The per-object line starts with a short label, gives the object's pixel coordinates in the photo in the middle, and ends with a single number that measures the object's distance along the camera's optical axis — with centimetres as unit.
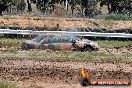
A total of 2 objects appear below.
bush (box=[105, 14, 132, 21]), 4758
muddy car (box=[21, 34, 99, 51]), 2486
